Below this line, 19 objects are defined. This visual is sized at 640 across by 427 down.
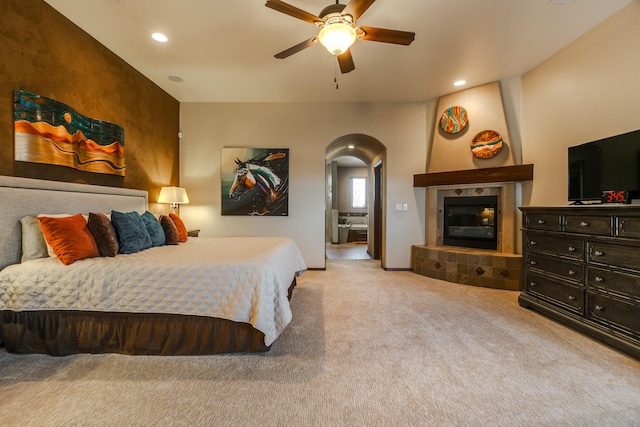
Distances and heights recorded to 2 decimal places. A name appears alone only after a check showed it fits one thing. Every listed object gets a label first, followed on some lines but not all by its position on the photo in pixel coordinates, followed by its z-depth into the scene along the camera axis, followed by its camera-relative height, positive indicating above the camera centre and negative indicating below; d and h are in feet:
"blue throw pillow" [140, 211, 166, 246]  9.06 -0.60
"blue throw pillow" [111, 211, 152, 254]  7.68 -0.62
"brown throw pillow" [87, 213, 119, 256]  6.95 -0.58
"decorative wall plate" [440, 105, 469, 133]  12.97 +5.09
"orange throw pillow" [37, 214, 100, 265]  6.22 -0.66
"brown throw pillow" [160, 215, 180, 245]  9.59 -0.70
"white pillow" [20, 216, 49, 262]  6.48 -0.71
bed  5.90 -2.10
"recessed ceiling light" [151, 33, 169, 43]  9.00 +6.41
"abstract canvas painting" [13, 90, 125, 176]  7.00 +2.46
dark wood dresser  6.21 -1.51
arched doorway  15.71 +3.72
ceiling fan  6.20 +4.97
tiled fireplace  11.45 -1.64
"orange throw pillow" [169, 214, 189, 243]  10.32 -0.60
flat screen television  6.93 +1.54
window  31.35 +2.92
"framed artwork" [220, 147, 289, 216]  14.56 +1.95
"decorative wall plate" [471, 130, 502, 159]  12.14 +3.56
